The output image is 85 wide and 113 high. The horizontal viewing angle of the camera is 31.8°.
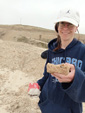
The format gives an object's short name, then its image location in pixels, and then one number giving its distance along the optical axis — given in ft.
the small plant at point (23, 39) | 51.41
